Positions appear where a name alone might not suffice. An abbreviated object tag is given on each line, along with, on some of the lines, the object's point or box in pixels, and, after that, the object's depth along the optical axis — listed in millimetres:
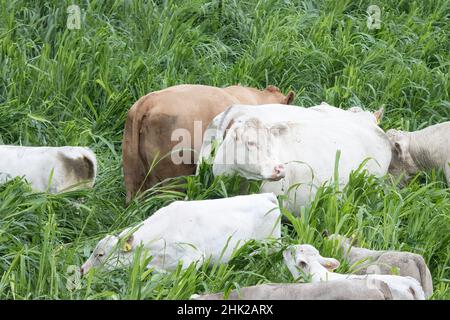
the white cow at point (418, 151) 11961
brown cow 10878
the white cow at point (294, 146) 10210
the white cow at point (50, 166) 10645
